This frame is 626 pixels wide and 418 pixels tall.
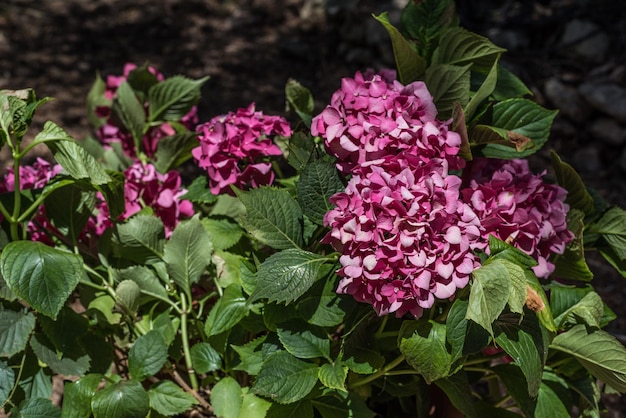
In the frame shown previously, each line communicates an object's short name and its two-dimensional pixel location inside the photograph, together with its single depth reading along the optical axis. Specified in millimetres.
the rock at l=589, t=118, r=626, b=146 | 3100
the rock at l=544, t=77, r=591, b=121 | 3195
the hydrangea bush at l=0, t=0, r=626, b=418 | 978
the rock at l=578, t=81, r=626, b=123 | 3080
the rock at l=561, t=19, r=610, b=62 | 3393
